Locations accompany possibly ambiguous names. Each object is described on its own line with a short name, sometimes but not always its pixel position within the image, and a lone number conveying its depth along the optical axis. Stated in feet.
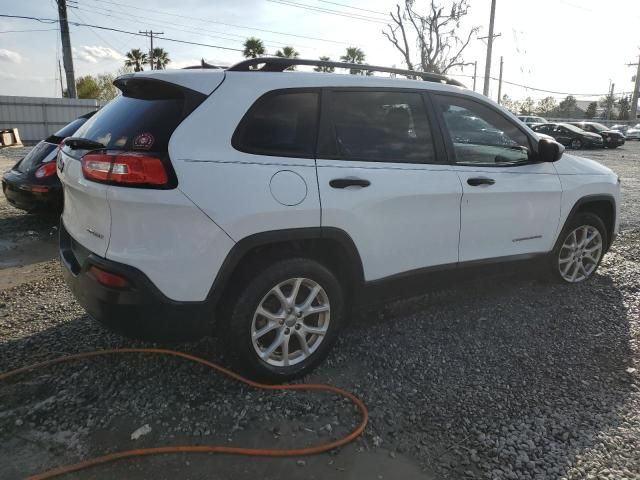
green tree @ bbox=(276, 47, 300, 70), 124.49
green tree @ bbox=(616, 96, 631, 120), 209.41
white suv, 8.27
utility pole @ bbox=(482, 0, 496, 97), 86.28
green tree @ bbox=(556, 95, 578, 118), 240.42
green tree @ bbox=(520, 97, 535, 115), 227.20
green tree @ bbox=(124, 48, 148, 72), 156.25
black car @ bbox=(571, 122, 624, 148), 94.73
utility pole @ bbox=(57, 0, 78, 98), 65.92
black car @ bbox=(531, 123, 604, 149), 92.48
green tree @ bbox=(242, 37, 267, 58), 126.36
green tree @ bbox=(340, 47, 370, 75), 131.07
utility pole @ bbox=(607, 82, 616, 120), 213.36
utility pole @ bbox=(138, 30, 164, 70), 150.47
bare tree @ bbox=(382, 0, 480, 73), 102.12
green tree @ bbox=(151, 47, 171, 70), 152.56
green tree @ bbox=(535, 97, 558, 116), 235.73
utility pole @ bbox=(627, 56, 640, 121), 171.64
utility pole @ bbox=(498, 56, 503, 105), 167.53
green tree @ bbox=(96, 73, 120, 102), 160.96
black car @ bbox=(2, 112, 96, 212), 19.97
